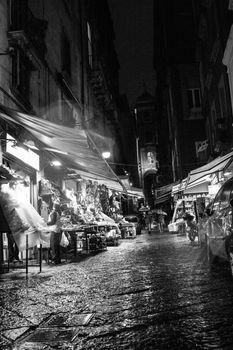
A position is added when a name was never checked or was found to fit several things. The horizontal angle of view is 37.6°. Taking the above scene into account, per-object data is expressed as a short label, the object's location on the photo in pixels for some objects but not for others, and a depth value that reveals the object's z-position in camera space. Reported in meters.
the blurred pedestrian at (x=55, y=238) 10.45
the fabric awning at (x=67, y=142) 8.21
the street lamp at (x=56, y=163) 13.59
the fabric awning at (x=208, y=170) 11.41
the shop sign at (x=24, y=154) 10.17
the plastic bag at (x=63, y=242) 11.28
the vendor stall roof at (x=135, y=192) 25.15
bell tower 83.88
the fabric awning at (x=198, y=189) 20.77
